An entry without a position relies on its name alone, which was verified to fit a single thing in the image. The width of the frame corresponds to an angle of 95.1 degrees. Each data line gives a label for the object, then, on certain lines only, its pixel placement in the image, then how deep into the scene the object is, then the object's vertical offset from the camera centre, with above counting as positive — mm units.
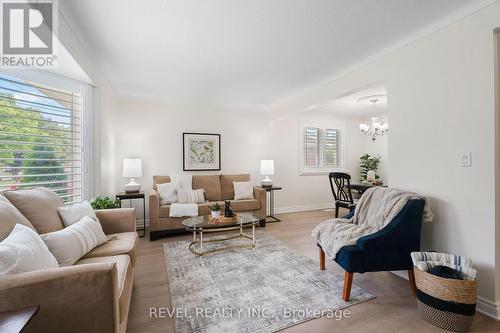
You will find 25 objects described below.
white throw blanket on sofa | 3605 -691
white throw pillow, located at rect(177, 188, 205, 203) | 3914 -511
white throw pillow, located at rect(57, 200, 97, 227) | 1879 -392
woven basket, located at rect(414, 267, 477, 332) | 1566 -959
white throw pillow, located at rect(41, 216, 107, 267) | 1484 -521
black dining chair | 4129 -483
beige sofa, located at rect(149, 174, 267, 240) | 3586 -638
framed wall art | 4621 +314
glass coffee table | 2867 -749
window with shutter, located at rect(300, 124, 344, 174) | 5633 +451
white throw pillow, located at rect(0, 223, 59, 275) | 1050 -426
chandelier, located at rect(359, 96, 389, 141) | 4262 +831
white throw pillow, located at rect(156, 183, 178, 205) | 3830 -445
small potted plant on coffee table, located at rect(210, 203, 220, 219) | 3090 -619
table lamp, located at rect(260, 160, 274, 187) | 4764 -56
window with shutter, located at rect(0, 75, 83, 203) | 1965 +290
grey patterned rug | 1701 -1136
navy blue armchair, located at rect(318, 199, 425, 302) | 1902 -695
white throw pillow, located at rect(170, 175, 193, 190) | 4223 -255
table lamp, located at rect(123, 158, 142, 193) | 3797 -72
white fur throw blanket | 2062 -549
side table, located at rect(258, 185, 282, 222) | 4870 -917
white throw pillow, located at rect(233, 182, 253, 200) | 4367 -458
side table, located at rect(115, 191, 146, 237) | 3586 -461
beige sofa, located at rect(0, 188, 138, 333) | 986 -580
